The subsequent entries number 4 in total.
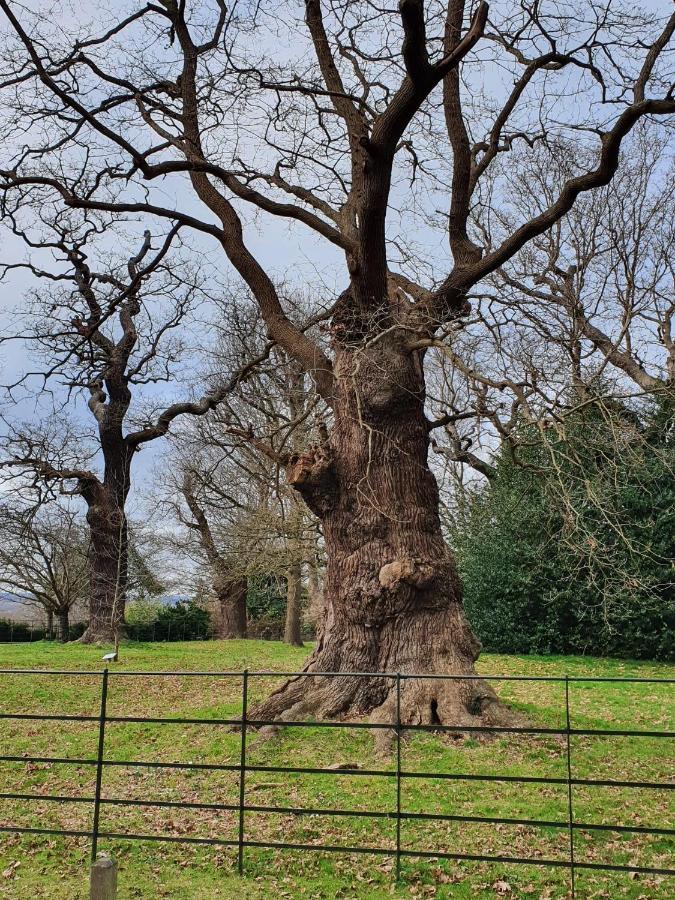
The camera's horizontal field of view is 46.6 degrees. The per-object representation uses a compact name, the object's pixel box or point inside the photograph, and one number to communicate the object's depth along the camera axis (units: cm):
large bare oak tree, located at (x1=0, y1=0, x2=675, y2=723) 817
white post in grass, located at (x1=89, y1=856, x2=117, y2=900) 376
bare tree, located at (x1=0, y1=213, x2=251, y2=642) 1897
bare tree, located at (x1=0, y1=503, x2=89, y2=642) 2523
